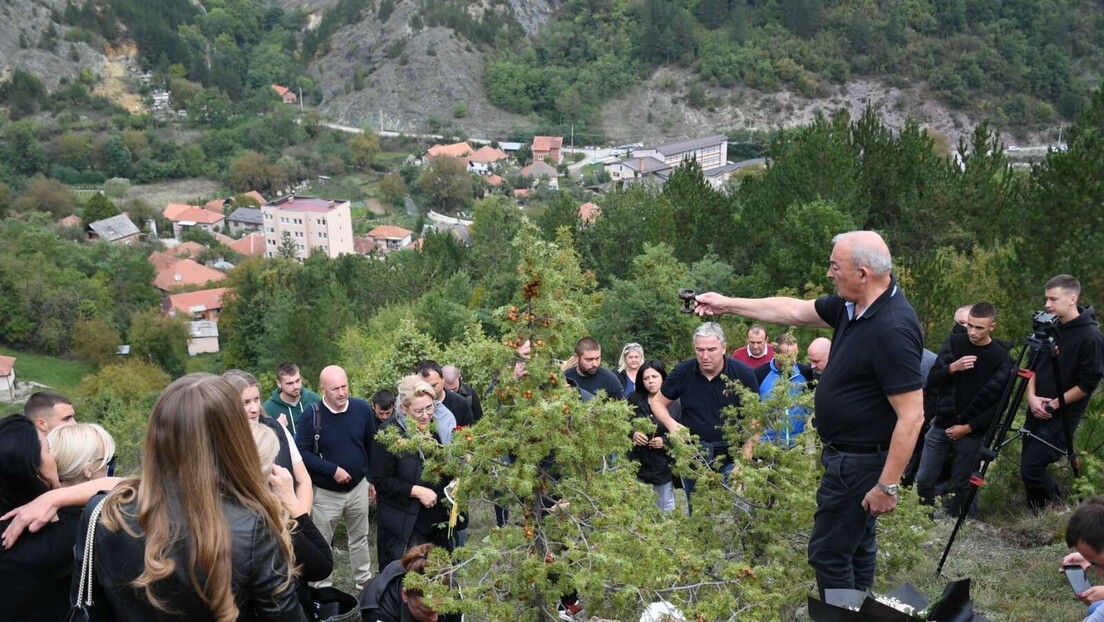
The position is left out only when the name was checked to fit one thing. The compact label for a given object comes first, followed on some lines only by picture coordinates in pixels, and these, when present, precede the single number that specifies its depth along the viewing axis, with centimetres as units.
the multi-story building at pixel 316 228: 7494
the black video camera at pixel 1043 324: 509
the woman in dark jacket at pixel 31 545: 292
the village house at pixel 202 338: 5528
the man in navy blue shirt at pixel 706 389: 623
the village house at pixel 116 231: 7381
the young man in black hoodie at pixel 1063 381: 574
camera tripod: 513
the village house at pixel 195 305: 5766
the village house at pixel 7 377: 4622
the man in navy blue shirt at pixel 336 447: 620
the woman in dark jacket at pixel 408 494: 563
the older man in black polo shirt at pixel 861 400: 367
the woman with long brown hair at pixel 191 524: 228
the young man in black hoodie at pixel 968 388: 629
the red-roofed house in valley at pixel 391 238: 7391
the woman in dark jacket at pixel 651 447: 651
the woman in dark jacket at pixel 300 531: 337
